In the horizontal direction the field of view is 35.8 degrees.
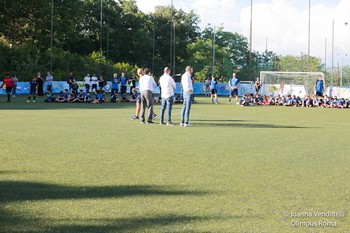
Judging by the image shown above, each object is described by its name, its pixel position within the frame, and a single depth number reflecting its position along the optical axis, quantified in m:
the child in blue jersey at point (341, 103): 35.38
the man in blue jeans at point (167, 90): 18.45
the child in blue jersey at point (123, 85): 36.92
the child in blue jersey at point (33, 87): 34.03
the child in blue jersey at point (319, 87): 36.22
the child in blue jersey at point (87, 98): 34.26
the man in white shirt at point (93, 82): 43.33
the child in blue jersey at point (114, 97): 35.38
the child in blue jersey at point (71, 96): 34.31
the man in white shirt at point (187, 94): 18.12
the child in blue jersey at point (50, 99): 33.56
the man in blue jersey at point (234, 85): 35.66
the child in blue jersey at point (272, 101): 37.16
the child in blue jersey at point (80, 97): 34.22
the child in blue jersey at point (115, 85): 35.76
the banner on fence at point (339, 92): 41.15
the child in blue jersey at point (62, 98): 33.78
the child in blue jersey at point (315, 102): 36.16
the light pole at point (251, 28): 64.44
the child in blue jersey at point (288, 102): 36.72
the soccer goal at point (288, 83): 45.09
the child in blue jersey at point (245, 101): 34.06
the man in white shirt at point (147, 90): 18.77
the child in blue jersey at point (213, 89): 36.51
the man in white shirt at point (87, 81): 40.84
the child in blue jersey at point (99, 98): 34.21
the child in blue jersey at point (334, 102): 35.66
